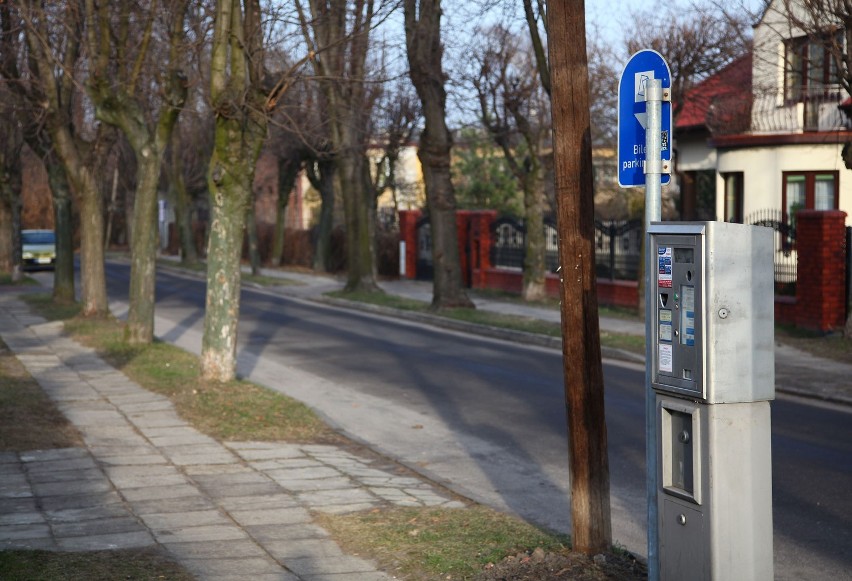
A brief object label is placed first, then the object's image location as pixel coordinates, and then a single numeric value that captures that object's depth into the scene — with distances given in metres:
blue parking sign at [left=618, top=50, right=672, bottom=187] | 5.63
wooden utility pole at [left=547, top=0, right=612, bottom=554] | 6.07
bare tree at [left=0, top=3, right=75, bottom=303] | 21.77
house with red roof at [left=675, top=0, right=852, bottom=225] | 24.86
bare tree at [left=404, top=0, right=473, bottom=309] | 23.31
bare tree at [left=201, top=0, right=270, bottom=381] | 12.64
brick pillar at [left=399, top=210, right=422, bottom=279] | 38.56
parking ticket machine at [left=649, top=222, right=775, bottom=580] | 4.68
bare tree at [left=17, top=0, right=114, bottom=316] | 20.70
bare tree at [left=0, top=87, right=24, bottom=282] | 33.84
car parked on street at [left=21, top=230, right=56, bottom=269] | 45.97
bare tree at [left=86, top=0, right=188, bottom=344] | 16.95
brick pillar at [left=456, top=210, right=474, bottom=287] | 33.94
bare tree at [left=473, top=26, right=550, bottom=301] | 27.08
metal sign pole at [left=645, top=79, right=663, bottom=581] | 5.01
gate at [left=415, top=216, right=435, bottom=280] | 37.78
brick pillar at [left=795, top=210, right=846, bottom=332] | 19.41
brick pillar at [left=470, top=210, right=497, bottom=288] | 33.16
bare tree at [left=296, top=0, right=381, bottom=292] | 21.59
